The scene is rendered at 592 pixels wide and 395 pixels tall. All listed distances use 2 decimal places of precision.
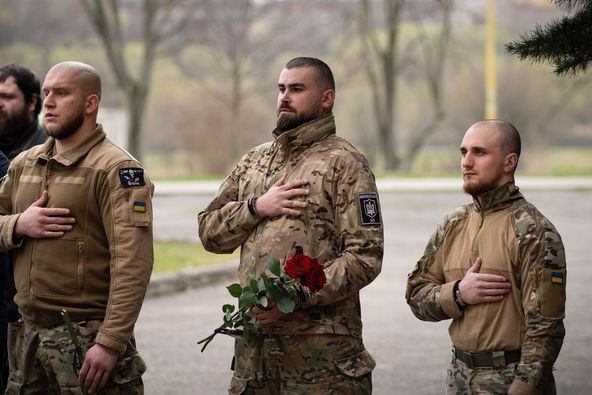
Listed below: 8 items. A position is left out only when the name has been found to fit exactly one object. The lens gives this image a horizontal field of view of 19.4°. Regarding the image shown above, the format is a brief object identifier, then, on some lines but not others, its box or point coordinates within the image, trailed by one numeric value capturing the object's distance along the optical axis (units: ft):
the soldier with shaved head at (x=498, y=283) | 23.40
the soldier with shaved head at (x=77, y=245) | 25.40
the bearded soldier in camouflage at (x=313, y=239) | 24.84
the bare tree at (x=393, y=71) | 188.30
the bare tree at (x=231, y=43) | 196.30
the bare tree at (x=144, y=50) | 119.35
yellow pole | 152.70
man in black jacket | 33.68
